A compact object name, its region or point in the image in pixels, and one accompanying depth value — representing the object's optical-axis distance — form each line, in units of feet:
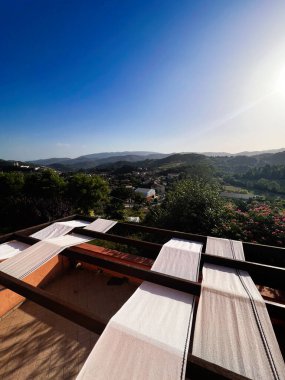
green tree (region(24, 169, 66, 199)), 63.26
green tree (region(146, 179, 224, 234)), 20.62
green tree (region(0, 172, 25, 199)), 62.90
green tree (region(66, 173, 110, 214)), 61.05
